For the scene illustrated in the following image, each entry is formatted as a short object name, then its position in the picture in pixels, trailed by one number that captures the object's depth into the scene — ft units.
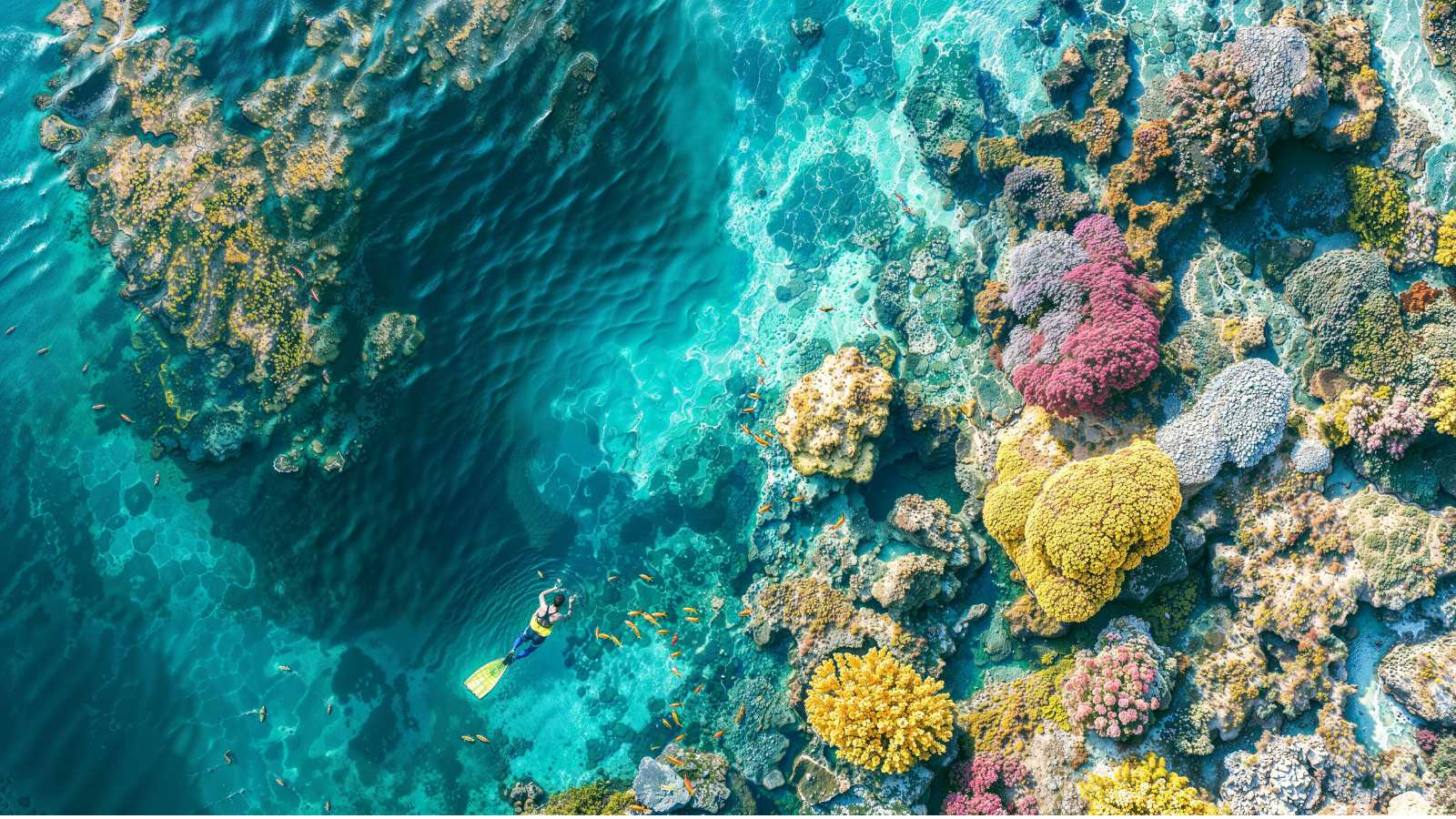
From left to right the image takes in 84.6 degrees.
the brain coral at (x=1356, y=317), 43.24
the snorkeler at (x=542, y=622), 49.37
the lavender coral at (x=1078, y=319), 44.11
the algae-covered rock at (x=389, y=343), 51.67
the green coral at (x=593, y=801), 48.57
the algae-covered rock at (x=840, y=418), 47.70
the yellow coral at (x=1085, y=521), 42.24
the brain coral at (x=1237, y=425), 43.78
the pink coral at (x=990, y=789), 44.91
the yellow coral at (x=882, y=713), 43.68
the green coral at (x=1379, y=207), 44.60
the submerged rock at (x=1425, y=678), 40.78
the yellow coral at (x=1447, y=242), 43.86
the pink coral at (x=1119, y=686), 41.91
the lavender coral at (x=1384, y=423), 41.98
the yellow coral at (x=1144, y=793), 41.24
